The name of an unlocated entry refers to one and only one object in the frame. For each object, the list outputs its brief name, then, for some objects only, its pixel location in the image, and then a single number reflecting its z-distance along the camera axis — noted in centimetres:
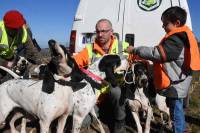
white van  389
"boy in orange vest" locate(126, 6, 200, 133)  241
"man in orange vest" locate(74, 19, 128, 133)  309
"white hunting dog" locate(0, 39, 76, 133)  257
